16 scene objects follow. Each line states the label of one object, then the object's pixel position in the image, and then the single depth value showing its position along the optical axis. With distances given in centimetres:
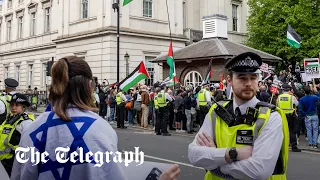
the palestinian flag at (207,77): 1891
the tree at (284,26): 3089
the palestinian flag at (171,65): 1869
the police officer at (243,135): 256
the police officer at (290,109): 1132
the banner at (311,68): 1623
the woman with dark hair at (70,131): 214
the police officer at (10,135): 463
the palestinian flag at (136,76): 1591
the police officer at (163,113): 1522
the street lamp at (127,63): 2535
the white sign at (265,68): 1739
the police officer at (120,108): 1797
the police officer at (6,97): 640
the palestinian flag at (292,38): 1825
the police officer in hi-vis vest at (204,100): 1524
